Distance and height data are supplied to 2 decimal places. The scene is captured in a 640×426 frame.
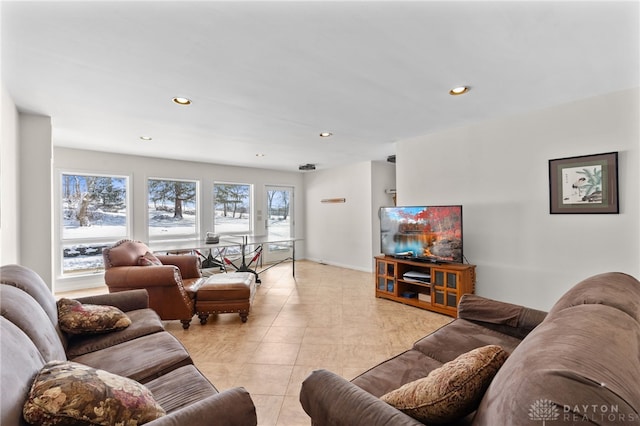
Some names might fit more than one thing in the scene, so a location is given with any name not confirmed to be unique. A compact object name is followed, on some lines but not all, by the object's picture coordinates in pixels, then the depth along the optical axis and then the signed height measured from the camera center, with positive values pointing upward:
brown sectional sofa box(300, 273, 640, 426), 0.56 -0.38
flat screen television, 3.34 -0.27
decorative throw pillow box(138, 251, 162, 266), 3.17 -0.51
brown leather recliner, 2.90 -0.68
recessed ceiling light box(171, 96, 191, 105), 2.57 +1.06
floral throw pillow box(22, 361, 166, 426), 0.85 -0.58
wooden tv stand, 3.26 -0.88
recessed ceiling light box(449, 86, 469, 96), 2.41 +1.04
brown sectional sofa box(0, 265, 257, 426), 0.92 -0.67
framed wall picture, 2.53 +0.23
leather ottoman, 3.13 -0.93
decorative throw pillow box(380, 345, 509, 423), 0.88 -0.57
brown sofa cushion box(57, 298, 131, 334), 1.74 -0.64
